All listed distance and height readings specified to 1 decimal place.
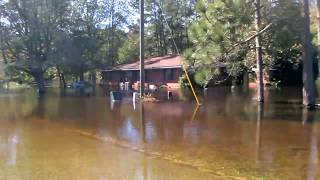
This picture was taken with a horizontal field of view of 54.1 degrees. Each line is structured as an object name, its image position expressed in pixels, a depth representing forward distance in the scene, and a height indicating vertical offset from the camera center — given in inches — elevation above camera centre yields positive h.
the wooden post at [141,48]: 747.5 +80.1
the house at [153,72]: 1262.6 +38.7
